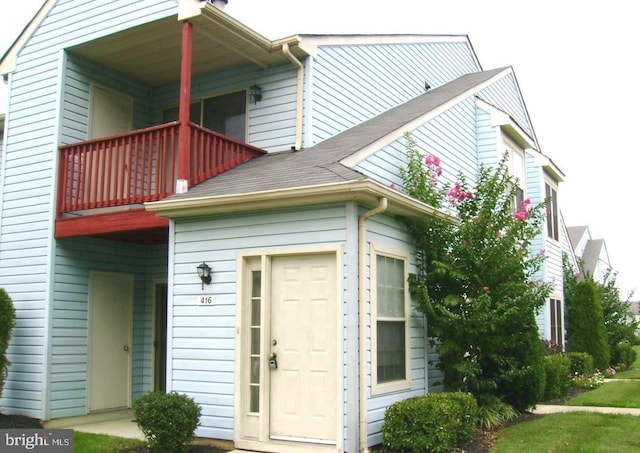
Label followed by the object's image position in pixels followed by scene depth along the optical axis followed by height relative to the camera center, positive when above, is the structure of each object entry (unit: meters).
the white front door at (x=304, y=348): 7.50 -0.49
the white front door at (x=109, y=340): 10.85 -0.58
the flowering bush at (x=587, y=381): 13.65 -1.54
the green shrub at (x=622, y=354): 18.27 -1.32
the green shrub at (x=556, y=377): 11.32 -1.23
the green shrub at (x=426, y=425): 7.23 -1.32
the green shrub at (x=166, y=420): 7.32 -1.27
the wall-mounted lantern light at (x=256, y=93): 11.03 +3.57
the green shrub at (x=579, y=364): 14.69 -1.25
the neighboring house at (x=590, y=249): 40.15 +3.80
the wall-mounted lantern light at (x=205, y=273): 8.45 +0.43
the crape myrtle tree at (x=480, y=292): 8.70 +0.21
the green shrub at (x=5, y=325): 9.98 -0.30
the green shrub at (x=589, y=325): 16.52 -0.43
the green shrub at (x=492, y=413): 8.90 -1.46
